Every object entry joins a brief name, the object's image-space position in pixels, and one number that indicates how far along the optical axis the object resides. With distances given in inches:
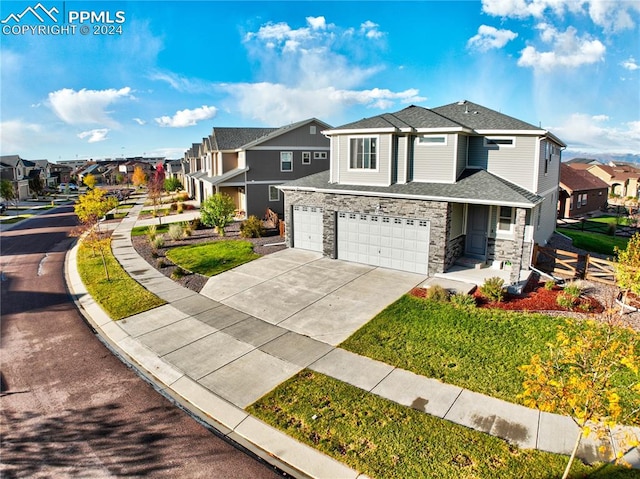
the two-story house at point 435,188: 642.8
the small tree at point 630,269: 463.5
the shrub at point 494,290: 537.0
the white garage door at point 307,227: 822.5
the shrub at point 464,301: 520.1
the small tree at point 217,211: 1044.5
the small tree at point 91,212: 710.1
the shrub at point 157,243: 907.4
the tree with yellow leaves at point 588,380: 213.2
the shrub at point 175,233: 988.6
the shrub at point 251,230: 991.8
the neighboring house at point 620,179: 2146.5
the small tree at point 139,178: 2837.1
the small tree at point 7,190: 2014.1
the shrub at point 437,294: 540.0
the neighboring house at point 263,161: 1250.0
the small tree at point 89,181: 2498.8
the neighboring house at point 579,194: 1321.4
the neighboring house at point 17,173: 2361.0
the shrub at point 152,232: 999.4
